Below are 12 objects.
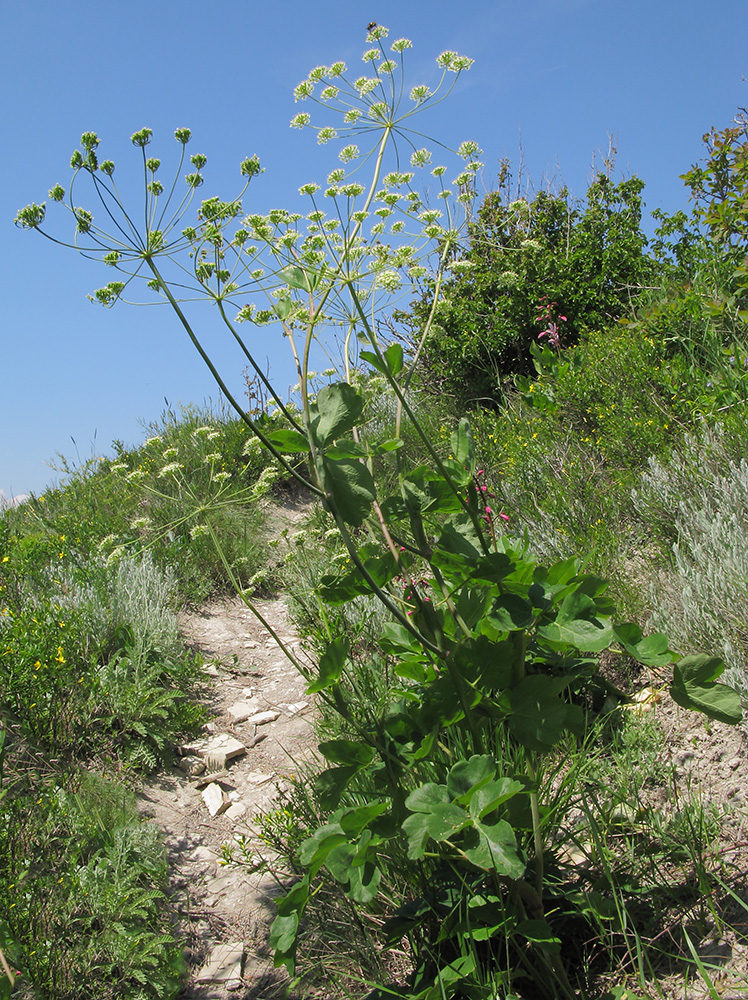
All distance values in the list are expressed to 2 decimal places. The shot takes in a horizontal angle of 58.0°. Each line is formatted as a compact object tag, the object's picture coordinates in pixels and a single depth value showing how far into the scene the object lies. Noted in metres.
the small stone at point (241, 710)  4.04
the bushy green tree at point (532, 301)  7.56
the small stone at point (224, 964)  2.31
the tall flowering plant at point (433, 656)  1.42
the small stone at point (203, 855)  2.90
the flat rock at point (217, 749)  3.55
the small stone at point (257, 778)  3.45
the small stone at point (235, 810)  3.20
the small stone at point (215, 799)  3.25
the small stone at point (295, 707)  4.06
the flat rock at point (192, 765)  3.52
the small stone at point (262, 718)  3.97
